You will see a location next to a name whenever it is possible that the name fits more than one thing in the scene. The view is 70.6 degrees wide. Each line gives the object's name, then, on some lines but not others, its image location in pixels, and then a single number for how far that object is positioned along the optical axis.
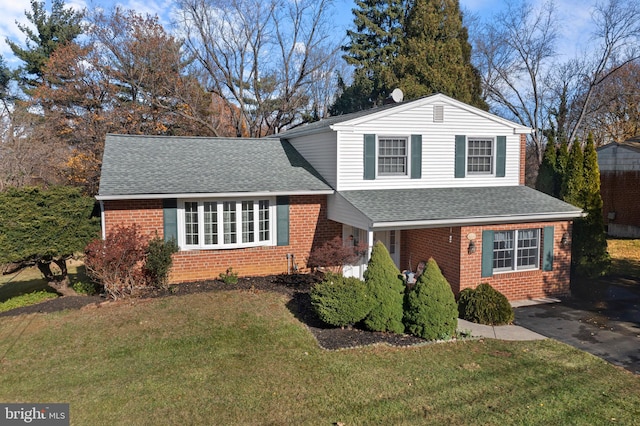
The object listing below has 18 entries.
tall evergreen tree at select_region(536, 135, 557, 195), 18.34
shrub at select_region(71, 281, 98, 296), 12.96
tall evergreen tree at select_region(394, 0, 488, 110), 27.14
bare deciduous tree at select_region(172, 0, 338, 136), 31.08
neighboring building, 22.47
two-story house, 12.80
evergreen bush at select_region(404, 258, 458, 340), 9.81
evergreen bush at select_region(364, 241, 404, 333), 10.03
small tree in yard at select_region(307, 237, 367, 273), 12.55
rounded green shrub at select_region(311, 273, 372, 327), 9.86
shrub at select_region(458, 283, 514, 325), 11.08
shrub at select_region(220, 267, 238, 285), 13.33
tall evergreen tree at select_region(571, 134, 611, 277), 14.95
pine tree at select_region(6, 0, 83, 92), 32.56
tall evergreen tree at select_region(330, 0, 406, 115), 33.22
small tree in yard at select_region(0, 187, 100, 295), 11.61
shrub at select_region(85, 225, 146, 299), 11.73
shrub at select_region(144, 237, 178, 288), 12.55
